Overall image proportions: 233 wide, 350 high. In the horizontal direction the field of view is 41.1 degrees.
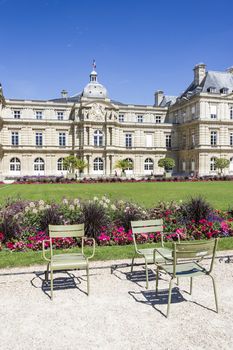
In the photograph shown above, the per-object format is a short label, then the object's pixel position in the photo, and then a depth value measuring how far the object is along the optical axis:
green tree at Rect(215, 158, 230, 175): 41.97
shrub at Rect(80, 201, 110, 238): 8.20
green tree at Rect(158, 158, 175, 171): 44.56
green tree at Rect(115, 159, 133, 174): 42.69
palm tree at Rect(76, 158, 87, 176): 41.34
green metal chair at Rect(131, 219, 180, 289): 5.84
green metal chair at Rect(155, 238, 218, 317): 4.45
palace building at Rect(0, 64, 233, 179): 47.00
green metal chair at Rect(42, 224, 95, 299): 5.14
